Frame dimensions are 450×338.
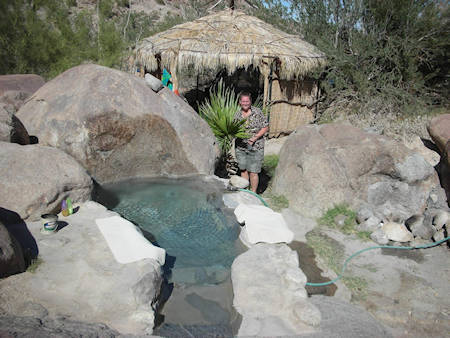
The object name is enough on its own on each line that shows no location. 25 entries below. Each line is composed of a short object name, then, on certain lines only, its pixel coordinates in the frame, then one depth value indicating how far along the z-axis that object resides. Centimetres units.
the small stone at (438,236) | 458
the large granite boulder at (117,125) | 510
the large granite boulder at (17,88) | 623
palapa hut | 806
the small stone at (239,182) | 515
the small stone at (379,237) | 456
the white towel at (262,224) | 391
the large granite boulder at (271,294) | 271
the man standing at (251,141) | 548
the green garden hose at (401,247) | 429
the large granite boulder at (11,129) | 446
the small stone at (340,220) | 496
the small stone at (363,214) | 491
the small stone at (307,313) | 276
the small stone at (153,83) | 571
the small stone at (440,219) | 473
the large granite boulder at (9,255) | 275
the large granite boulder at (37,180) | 379
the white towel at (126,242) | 324
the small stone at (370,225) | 479
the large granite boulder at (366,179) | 523
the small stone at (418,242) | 455
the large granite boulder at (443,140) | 524
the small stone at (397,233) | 459
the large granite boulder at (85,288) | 255
